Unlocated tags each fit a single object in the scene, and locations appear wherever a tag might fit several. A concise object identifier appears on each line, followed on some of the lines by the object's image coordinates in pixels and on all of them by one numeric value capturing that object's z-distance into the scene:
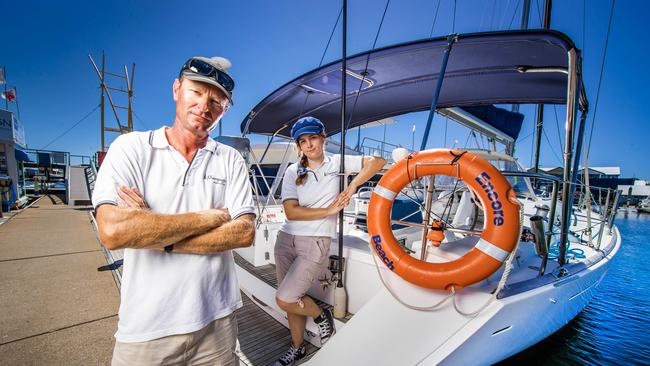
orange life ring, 1.49
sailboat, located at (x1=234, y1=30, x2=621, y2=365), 1.54
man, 0.97
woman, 1.90
